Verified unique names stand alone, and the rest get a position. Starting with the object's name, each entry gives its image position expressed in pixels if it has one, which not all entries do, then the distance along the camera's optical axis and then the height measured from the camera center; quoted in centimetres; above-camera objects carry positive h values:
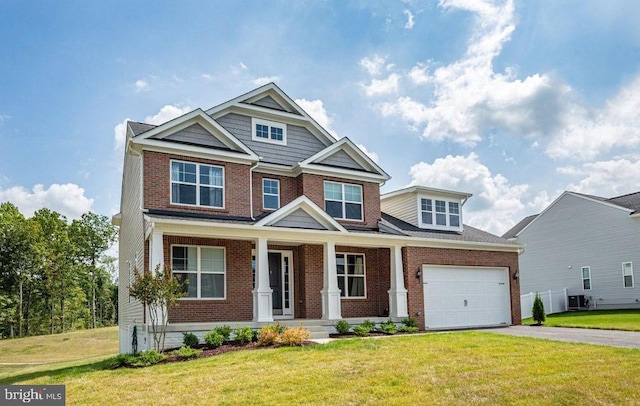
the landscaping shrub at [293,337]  1294 -171
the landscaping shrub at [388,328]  1650 -198
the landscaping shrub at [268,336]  1320 -171
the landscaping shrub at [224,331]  1390 -163
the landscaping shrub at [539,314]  2020 -205
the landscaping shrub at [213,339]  1346 -177
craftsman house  1562 +97
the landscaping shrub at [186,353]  1212 -190
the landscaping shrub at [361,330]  1590 -196
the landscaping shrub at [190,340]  1348 -177
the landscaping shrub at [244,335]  1380 -173
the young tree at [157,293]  1265 -55
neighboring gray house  2786 +46
